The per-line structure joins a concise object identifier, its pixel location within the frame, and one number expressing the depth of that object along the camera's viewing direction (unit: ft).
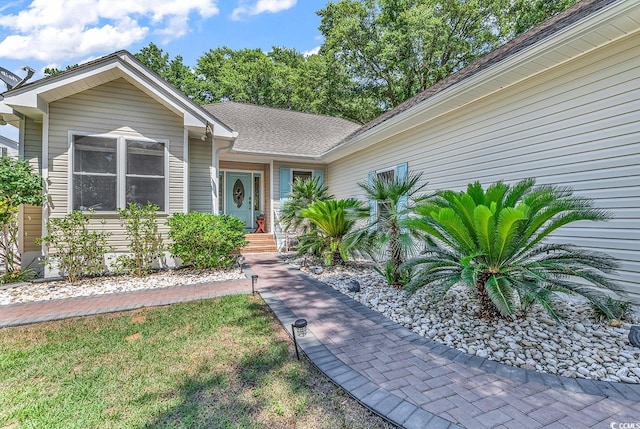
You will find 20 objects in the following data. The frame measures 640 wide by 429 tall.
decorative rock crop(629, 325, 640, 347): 9.06
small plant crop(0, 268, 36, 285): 18.21
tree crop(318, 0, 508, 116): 52.47
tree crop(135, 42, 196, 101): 71.26
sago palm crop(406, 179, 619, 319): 9.74
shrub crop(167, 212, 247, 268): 20.13
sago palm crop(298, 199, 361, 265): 21.53
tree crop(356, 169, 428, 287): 15.15
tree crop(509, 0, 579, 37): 42.96
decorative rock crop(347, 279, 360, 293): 16.20
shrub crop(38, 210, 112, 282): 18.63
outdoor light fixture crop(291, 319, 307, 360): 9.37
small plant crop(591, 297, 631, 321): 10.39
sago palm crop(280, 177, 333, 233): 25.90
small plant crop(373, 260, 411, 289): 16.30
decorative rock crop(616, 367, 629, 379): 7.91
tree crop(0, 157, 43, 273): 17.61
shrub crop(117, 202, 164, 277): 20.26
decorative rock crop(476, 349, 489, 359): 9.14
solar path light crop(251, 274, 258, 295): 16.29
